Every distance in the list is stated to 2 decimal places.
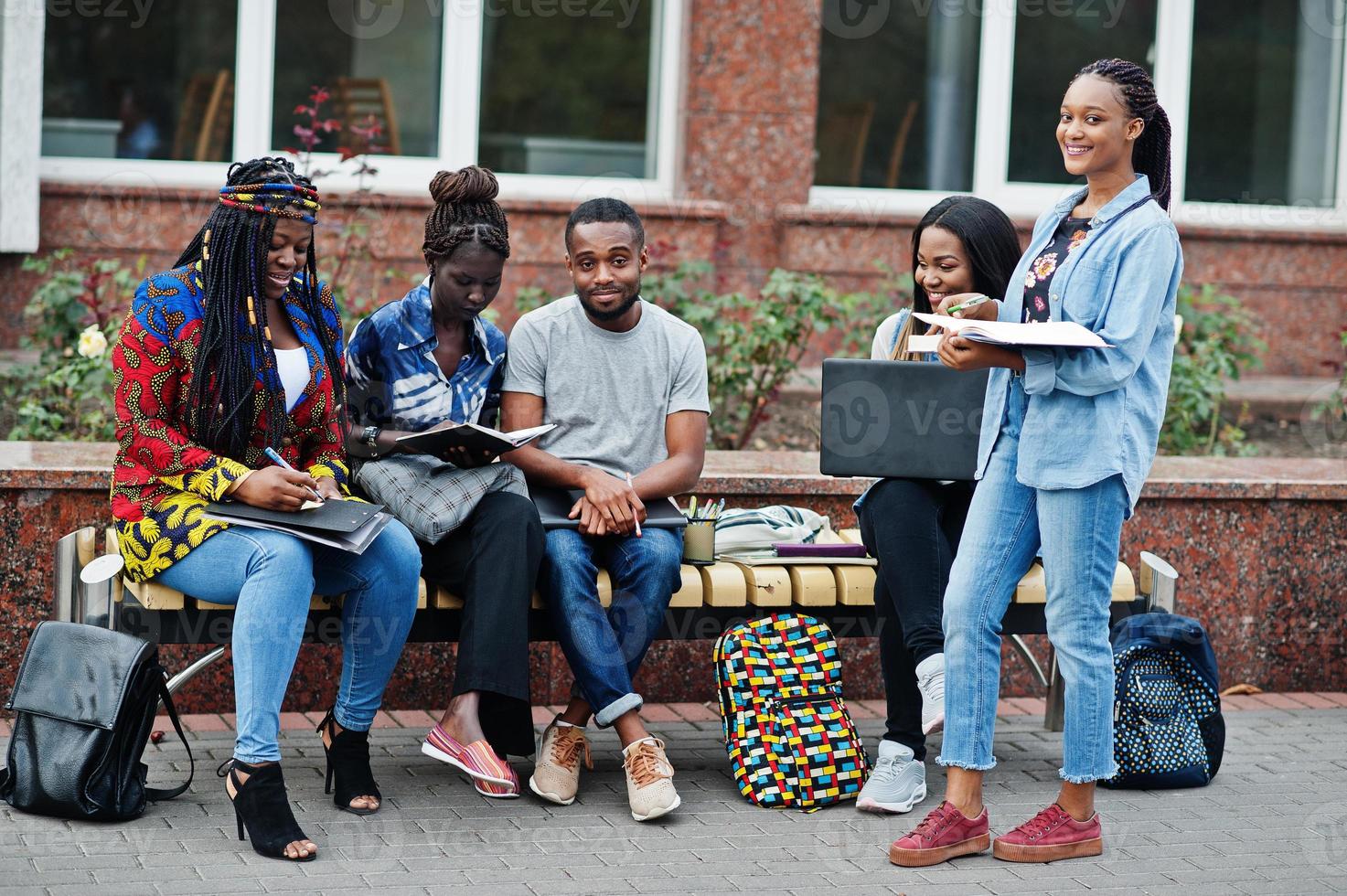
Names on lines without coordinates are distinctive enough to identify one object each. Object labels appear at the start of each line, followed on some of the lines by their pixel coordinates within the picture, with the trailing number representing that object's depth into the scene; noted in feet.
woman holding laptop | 14.43
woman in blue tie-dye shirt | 14.02
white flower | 19.22
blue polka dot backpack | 15.23
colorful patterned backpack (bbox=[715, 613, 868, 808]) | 14.44
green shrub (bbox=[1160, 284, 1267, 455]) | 22.80
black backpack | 13.10
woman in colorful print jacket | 13.14
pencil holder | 15.42
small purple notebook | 15.76
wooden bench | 13.99
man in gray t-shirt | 14.28
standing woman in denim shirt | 12.46
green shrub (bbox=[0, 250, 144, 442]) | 19.92
